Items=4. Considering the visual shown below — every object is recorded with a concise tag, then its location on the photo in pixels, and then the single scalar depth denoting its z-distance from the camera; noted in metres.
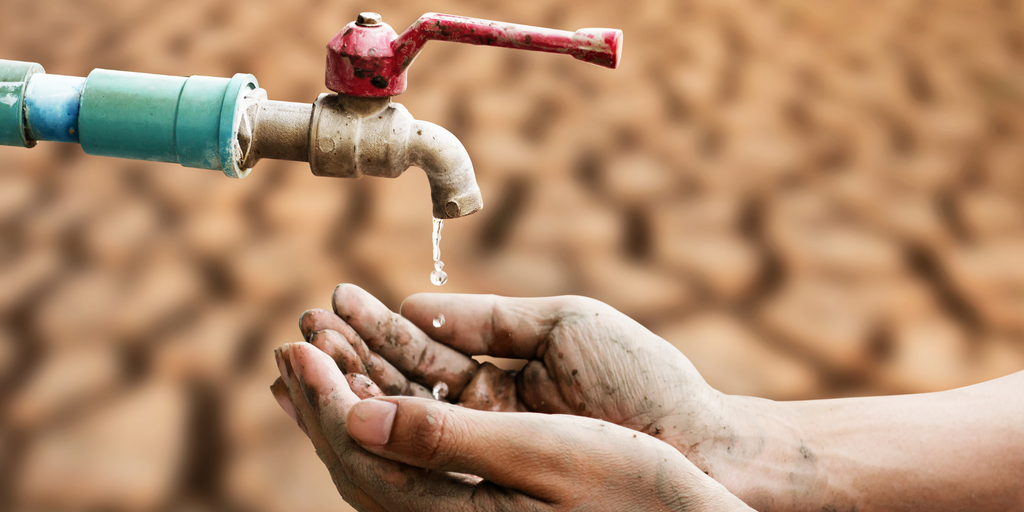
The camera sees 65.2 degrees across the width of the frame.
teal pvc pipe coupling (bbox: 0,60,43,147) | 0.59
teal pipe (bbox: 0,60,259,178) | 0.60
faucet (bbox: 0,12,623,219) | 0.59
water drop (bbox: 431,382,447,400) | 0.95
